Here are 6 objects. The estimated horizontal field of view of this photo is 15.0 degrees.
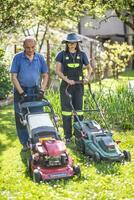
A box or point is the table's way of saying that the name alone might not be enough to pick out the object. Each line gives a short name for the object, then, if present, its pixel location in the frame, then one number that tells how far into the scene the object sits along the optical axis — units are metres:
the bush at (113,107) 11.09
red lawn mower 7.23
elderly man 8.62
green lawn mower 8.02
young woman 9.28
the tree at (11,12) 15.05
